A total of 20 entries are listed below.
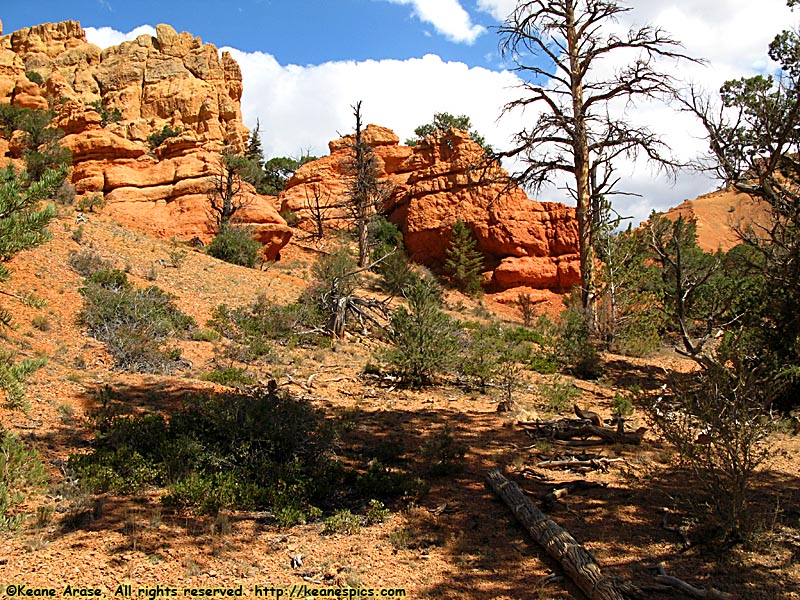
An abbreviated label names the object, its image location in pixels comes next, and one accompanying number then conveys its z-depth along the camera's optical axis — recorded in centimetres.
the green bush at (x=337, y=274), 1311
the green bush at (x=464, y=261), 2597
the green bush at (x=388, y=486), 507
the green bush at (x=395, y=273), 1971
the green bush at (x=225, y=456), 475
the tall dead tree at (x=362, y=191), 2444
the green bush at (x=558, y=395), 832
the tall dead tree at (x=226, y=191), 2416
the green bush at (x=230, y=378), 873
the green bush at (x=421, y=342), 946
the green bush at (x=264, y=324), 1115
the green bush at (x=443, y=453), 564
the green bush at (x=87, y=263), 1212
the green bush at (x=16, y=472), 423
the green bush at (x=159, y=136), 4266
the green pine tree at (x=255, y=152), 3873
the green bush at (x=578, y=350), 1077
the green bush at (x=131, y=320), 922
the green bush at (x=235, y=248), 1981
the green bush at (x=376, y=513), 457
